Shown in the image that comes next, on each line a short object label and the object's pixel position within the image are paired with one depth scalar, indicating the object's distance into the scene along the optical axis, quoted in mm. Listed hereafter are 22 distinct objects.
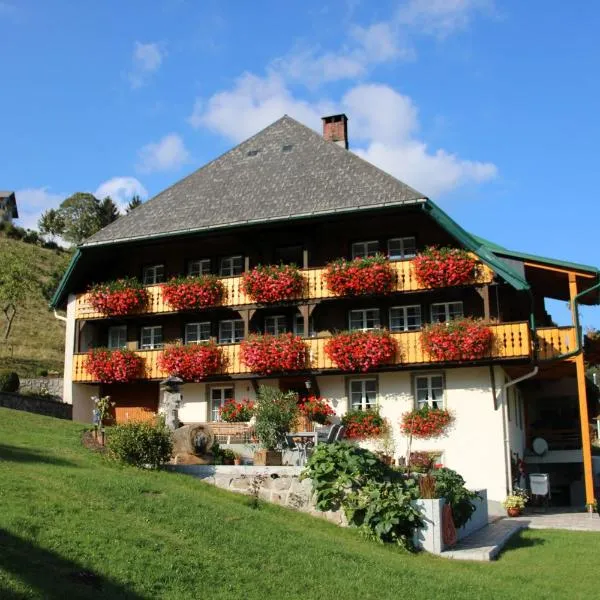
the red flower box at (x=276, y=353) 25344
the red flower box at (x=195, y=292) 27141
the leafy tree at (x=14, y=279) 43594
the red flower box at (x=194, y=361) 26516
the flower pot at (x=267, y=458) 17203
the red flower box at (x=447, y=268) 24359
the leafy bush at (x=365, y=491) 13906
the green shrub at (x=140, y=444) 16234
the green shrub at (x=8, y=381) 29609
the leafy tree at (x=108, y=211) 81500
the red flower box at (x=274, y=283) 26109
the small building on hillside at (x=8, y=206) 103206
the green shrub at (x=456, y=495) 15539
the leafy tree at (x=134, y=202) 77562
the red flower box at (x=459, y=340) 23328
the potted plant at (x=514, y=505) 22141
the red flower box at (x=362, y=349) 24406
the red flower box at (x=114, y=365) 27656
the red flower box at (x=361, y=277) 25172
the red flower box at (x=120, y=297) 27984
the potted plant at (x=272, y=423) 19250
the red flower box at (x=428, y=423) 24250
